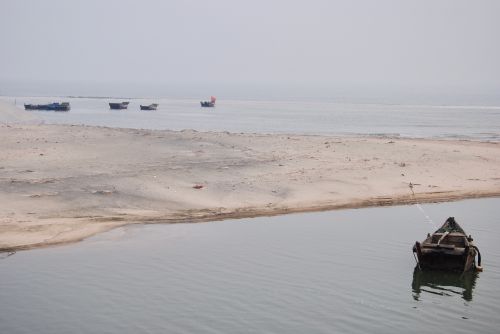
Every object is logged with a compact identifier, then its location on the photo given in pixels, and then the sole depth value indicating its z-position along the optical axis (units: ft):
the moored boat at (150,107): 388.21
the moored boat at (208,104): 441.27
